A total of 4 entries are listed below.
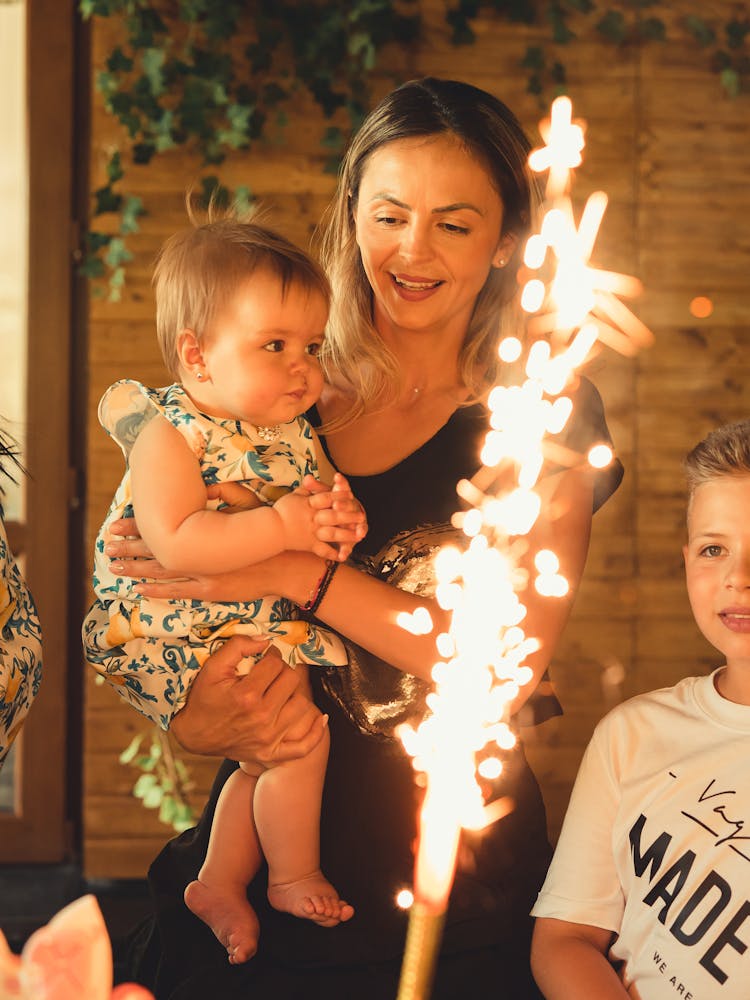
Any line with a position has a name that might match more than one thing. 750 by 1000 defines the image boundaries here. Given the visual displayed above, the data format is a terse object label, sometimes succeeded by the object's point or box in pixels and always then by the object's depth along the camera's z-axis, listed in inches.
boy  46.3
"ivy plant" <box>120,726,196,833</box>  125.9
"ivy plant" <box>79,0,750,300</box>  122.3
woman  57.7
